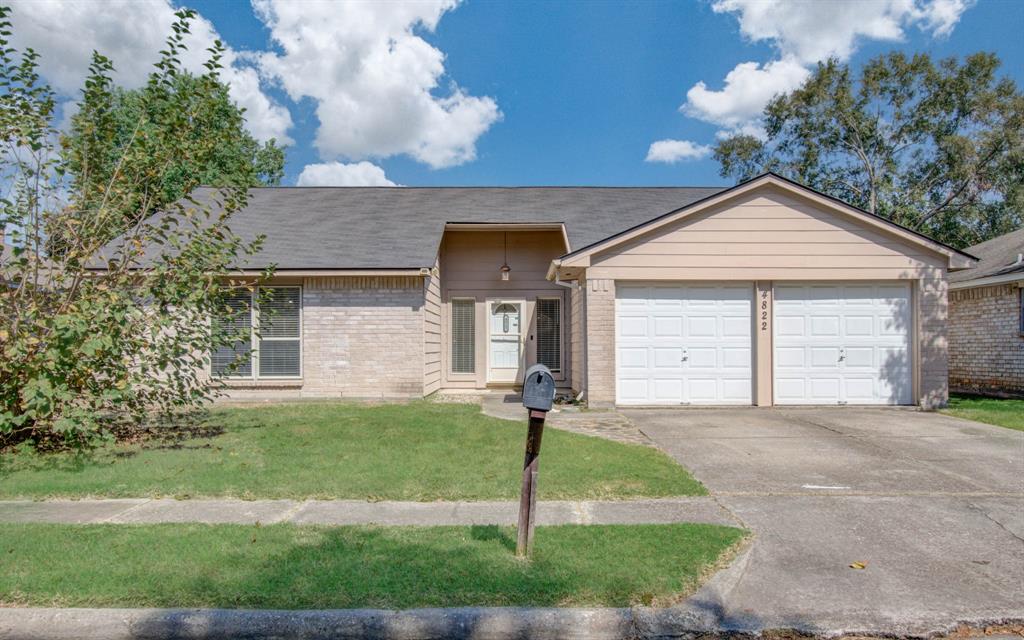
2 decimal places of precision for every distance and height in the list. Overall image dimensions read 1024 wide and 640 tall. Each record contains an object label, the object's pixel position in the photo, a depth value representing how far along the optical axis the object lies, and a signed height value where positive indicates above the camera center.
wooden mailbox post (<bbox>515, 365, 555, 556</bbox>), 3.89 -0.68
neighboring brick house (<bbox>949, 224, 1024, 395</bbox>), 14.26 +0.20
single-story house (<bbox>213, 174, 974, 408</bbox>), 11.52 +0.56
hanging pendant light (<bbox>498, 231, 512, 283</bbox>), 14.94 +1.47
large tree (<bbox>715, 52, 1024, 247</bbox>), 26.16 +8.99
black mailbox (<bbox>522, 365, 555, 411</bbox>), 3.87 -0.37
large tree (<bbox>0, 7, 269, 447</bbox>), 7.02 +0.81
